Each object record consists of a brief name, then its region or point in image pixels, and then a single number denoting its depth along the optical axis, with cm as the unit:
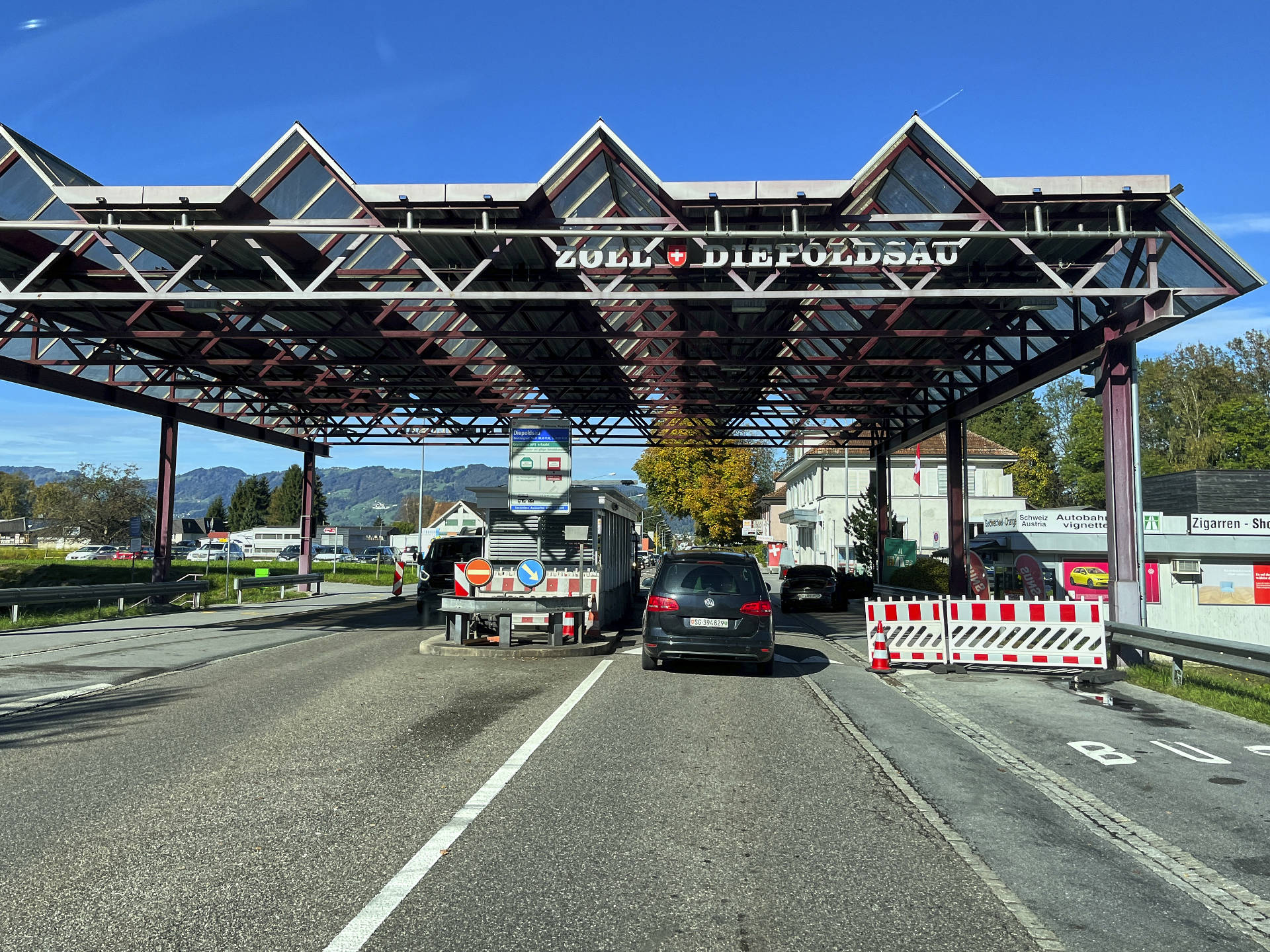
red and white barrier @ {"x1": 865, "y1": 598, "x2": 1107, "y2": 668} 1390
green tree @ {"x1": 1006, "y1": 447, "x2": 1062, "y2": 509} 8419
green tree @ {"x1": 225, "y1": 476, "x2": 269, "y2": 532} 15112
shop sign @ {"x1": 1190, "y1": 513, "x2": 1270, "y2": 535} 3684
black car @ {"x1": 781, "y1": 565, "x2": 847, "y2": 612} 3112
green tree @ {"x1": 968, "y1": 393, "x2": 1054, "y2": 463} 8938
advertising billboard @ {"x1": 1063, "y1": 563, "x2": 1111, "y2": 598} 2977
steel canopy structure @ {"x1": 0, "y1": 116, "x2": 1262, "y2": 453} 1455
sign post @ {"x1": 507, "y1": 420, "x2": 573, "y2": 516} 1730
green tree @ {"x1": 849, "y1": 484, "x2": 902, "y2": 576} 3806
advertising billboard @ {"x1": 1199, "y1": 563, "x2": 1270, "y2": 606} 3591
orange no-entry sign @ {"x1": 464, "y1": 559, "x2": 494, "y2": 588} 1603
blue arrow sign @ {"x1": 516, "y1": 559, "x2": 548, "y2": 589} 1603
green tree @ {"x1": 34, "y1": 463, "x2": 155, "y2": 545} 8781
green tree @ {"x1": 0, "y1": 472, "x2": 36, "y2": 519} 16600
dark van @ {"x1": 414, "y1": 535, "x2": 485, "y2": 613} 2523
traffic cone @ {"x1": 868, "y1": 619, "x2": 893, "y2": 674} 1448
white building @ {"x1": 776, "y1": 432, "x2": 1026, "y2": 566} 5541
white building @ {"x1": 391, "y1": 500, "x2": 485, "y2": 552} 8269
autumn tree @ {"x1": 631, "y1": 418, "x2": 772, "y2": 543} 7006
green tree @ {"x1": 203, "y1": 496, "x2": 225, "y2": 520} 12326
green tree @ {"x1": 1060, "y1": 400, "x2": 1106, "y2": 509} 7794
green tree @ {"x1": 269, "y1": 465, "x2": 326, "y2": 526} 14938
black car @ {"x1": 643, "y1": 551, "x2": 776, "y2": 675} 1277
